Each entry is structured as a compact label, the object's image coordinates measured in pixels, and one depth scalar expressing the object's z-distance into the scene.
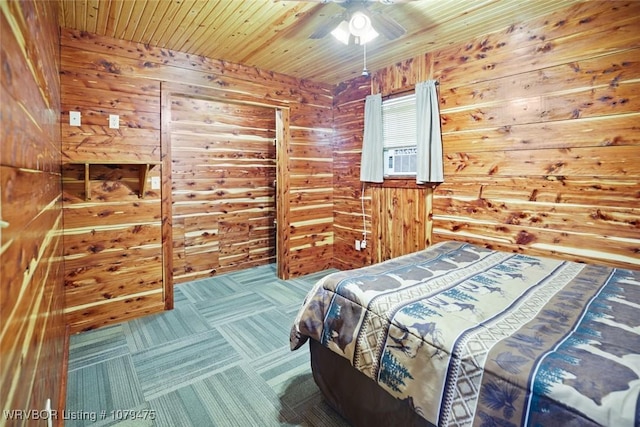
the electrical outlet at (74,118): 2.52
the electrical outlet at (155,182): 2.93
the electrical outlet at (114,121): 2.69
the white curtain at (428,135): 3.03
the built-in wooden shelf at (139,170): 2.48
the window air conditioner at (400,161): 3.39
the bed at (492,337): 0.94
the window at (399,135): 3.37
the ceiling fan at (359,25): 1.96
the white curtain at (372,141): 3.60
